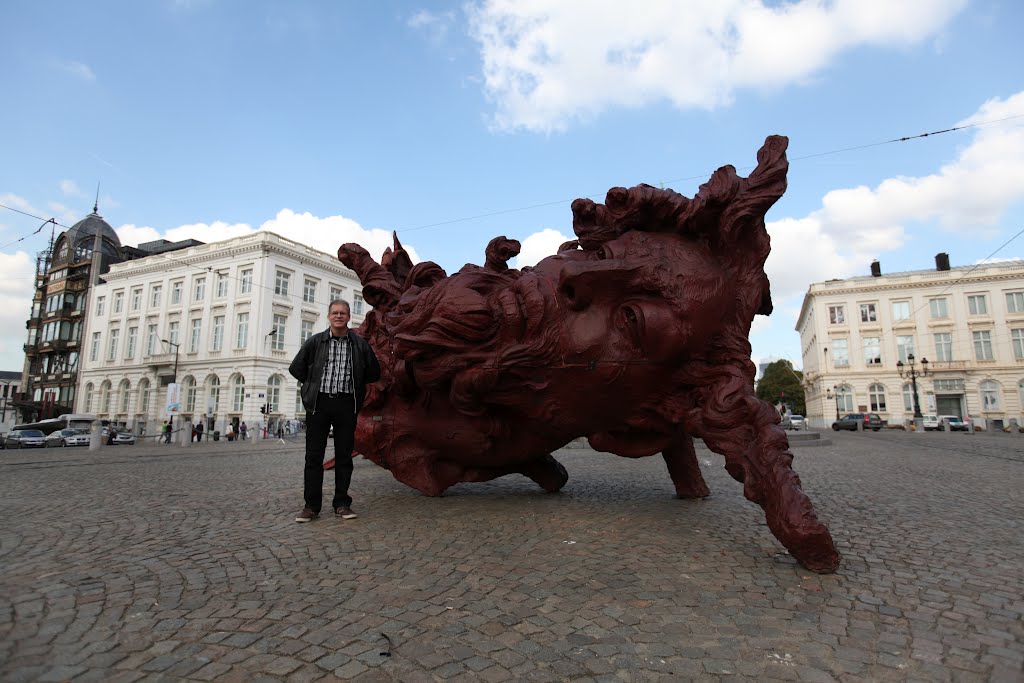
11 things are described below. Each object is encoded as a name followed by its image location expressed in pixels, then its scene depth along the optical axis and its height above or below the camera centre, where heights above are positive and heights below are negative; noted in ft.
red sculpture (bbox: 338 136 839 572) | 13.66 +2.03
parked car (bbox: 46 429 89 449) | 83.76 -4.07
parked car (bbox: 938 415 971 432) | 117.29 -2.93
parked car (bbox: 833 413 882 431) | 128.26 -2.50
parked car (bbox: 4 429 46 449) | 79.00 -3.97
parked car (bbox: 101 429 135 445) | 90.74 -4.39
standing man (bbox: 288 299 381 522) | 15.69 +0.59
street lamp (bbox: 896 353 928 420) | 148.21 +11.44
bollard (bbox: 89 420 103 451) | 62.03 -2.83
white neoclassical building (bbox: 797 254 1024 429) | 153.99 +21.16
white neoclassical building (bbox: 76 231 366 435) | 138.31 +22.90
